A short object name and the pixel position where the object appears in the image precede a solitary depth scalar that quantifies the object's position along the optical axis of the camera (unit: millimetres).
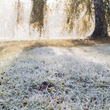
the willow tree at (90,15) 11258
